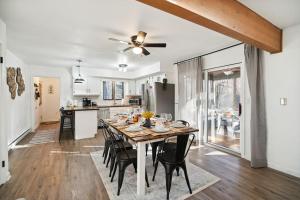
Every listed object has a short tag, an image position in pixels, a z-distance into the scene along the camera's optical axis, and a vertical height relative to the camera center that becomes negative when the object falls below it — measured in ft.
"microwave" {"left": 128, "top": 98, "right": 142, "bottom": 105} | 23.21 -0.36
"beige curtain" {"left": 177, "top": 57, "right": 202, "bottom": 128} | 14.80 +0.92
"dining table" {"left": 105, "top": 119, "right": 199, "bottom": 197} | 6.77 -1.81
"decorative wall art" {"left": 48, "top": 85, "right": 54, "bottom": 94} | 26.89 +1.64
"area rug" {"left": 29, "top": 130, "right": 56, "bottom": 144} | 15.43 -4.12
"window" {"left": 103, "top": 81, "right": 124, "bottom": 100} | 24.09 +1.41
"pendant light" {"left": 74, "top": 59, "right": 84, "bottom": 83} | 17.72 +2.27
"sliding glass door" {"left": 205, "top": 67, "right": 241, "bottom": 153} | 12.68 -0.84
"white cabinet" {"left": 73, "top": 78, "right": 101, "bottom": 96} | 21.09 +1.62
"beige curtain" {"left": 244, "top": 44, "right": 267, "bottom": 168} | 10.00 -1.27
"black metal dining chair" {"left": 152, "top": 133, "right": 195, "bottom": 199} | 6.93 -2.86
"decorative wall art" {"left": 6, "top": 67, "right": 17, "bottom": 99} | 12.55 +1.58
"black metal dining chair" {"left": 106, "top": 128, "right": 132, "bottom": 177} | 8.27 -2.74
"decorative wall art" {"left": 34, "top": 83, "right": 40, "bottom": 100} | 20.42 +0.76
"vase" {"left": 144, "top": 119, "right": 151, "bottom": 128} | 8.79 -1.41
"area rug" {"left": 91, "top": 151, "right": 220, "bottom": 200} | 7.02 -4.36
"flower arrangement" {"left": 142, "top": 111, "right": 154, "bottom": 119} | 8.70 -0.92
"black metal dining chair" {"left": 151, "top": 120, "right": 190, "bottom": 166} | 10.39 -3.38
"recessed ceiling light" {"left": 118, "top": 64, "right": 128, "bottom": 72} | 15.67 +3.33
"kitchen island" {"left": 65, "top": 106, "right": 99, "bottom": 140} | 16.47 -2.51
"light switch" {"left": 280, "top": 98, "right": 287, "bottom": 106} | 9.18 -0.22
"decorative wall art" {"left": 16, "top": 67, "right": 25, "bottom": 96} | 15.02 +1.81
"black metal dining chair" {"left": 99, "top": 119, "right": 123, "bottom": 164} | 10.03 -3.19
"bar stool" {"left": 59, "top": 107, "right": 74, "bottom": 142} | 16.03 -1.66
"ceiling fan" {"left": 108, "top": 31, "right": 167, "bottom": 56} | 9.14 +3.42
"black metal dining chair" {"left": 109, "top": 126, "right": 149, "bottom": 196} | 7.22 -2.89
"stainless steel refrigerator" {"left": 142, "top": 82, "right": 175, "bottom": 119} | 18.06 +0.05
